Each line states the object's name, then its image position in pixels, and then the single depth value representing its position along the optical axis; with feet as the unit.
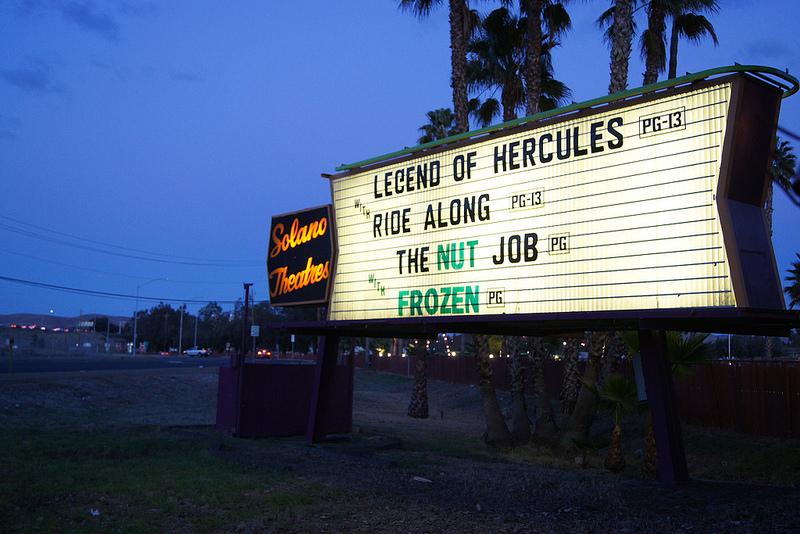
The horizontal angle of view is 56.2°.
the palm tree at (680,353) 52.16
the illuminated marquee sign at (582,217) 35.09
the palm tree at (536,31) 79.71
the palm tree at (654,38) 83.15
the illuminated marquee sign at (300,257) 58.29
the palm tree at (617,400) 55.05
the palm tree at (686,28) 86.74
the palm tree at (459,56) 80.12
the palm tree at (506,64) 89.92
